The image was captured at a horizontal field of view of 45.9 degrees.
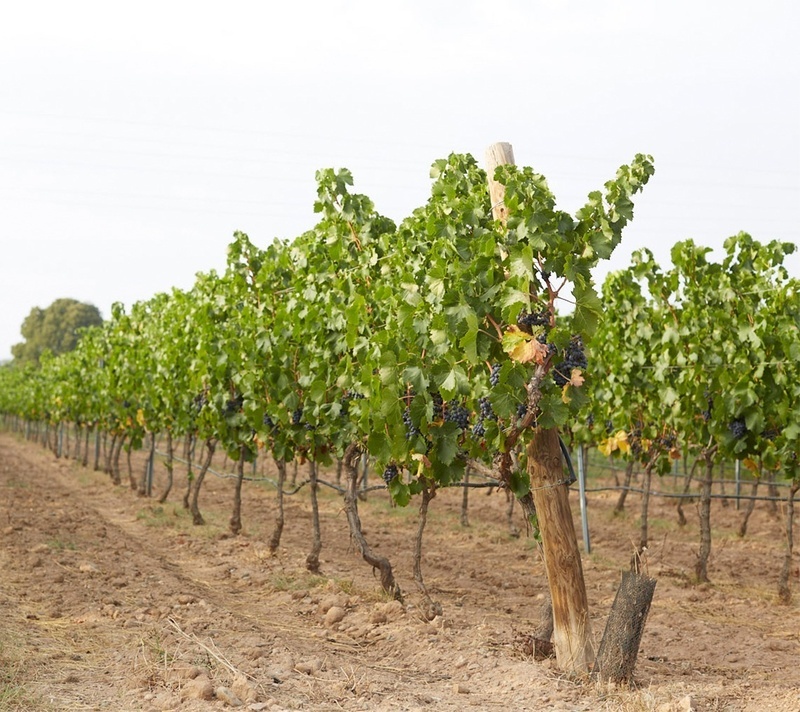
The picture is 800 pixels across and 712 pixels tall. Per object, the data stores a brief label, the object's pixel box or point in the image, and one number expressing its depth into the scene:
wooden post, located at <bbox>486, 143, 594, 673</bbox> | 5.24
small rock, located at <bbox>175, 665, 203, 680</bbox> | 4.87
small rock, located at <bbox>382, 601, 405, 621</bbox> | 6.99
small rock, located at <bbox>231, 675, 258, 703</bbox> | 4.57
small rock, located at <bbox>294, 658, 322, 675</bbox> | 5.24
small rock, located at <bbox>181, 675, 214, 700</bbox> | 4.55
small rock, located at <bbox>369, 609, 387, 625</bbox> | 6.86
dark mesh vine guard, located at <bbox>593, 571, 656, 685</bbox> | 5.00
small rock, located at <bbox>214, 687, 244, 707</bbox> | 4.49
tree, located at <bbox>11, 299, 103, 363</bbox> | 70.75
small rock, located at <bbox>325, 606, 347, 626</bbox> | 7.12
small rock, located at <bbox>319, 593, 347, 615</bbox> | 7.46
